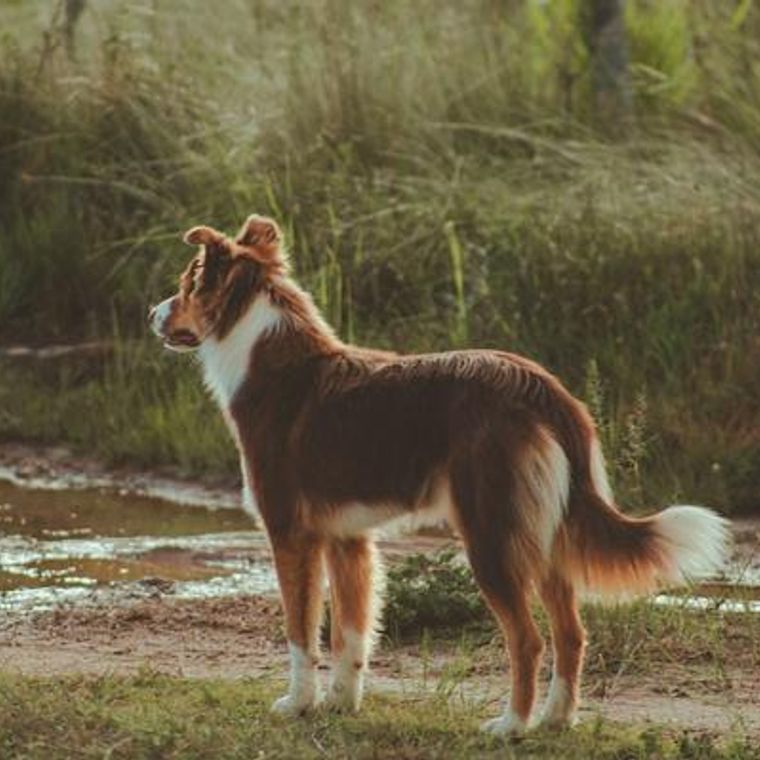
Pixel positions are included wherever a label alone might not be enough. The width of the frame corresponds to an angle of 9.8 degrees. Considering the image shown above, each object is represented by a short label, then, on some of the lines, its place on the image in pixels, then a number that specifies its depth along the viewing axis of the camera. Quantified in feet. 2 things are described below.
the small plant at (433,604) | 52.34
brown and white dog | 39.91
